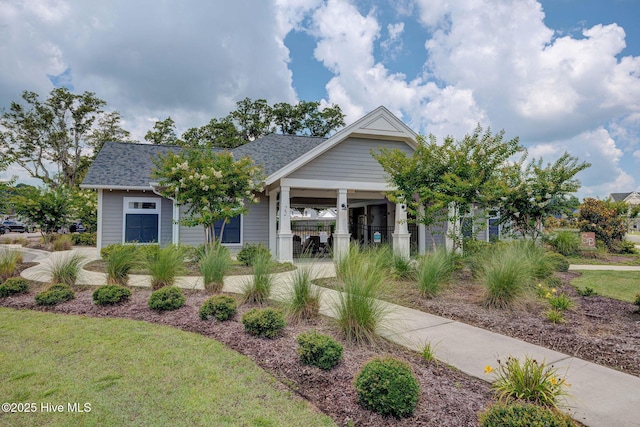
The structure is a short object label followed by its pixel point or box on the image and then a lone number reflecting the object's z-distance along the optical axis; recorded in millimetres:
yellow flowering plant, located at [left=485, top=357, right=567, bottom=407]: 2545
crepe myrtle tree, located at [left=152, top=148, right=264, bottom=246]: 10133
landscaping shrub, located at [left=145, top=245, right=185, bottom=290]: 6609
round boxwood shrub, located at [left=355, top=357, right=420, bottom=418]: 2576
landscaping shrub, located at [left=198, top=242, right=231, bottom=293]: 6531
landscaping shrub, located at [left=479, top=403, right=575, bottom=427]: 2004
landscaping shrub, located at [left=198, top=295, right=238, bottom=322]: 4926
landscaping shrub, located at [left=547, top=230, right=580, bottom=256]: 14875
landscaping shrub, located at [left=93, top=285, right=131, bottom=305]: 5797
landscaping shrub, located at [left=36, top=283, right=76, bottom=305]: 5926
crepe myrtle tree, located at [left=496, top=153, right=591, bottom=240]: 11844
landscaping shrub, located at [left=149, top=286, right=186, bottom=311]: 5473
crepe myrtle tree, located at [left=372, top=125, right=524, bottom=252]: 8680
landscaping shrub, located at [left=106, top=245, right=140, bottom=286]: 6859
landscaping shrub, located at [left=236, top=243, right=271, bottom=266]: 10883
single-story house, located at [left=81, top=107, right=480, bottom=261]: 12016
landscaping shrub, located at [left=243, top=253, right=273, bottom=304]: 5684
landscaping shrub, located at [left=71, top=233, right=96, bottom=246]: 20375
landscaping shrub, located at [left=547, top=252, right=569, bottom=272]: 9945
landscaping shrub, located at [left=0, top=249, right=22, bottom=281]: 8008
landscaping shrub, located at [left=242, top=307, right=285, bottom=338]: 4184
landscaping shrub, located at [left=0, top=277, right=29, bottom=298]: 6608
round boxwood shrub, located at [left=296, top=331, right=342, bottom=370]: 3324
